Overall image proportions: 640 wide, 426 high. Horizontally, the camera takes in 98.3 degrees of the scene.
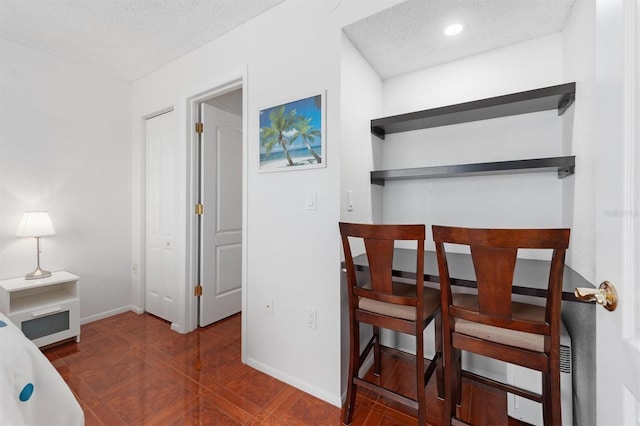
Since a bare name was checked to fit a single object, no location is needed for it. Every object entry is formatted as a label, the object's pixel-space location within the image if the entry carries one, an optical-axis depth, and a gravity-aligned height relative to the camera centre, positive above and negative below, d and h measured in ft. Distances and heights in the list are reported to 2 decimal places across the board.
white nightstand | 6.75 -2.38
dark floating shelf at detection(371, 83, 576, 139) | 4.68 +2.01
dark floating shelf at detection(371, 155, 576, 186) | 4.59 +0.82
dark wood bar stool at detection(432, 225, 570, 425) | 3.22 -1.35
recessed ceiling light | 5.23 +3.52
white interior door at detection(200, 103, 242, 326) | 8.57 -0.07
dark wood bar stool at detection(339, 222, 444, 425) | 4.07 -1.46
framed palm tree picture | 5.49 +1.63
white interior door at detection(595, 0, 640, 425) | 1.76 +0.03
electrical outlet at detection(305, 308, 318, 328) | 5.64 -2.16
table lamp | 7.24 -0.40
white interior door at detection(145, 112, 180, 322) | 8.84 -0.20
